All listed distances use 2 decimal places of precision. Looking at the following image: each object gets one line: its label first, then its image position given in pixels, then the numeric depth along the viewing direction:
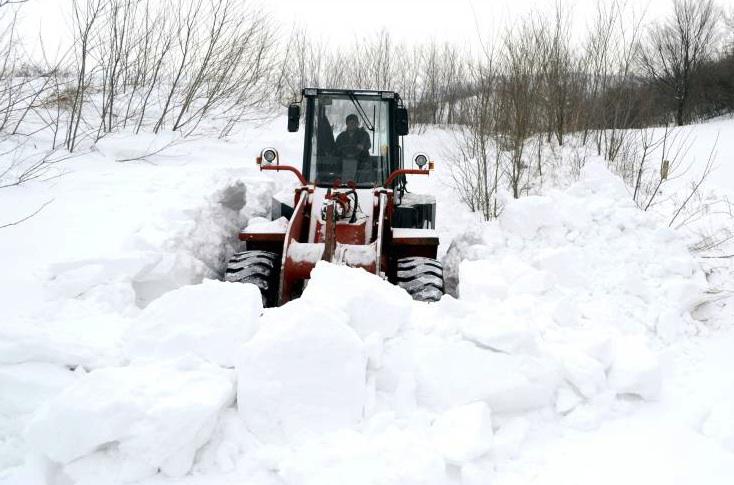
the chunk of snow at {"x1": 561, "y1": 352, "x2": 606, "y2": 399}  3.14
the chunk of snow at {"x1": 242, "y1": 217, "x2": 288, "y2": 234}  5.79
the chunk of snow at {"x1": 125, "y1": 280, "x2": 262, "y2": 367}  3.04
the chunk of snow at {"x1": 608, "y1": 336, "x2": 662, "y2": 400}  3.22
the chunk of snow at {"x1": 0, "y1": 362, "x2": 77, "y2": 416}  2.77
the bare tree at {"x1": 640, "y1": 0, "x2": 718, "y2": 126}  27.80
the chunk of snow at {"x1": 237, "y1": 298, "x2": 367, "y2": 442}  2.76
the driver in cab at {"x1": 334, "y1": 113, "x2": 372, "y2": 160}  6.23
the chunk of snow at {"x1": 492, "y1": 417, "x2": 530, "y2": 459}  2.74
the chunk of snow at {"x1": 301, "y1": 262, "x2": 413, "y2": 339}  3.28
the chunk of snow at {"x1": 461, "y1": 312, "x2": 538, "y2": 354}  3.15
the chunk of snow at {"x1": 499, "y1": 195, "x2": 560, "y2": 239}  6.21
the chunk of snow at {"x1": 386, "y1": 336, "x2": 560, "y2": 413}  2.99
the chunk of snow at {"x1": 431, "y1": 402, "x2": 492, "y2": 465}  2.57
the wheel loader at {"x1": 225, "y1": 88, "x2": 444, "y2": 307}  5.00
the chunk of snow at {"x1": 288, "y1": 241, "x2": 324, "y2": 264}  4.96
